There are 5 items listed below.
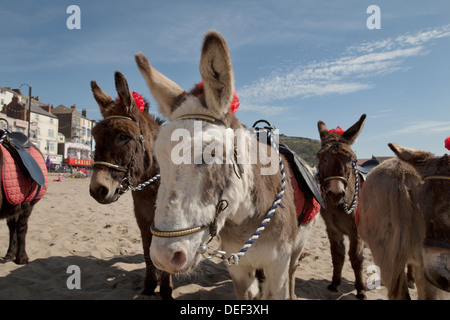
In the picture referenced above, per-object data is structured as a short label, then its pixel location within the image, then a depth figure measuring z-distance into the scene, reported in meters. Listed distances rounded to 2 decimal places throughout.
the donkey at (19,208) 4.02
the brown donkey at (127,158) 3.04
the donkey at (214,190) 1.41
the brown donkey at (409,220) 2.02
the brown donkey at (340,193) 3.86
